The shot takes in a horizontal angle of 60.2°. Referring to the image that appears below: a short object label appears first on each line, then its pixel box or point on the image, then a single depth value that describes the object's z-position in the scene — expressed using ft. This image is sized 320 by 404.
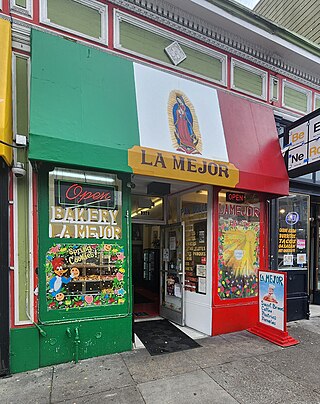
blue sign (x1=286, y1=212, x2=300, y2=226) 21.42
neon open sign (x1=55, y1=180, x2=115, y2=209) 13.74
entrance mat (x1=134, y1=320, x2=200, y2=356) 15.28
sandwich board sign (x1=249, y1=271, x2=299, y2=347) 16.06
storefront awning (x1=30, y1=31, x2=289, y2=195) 12.78
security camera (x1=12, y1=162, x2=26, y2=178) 12.54
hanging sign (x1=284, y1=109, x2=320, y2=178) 17.57
